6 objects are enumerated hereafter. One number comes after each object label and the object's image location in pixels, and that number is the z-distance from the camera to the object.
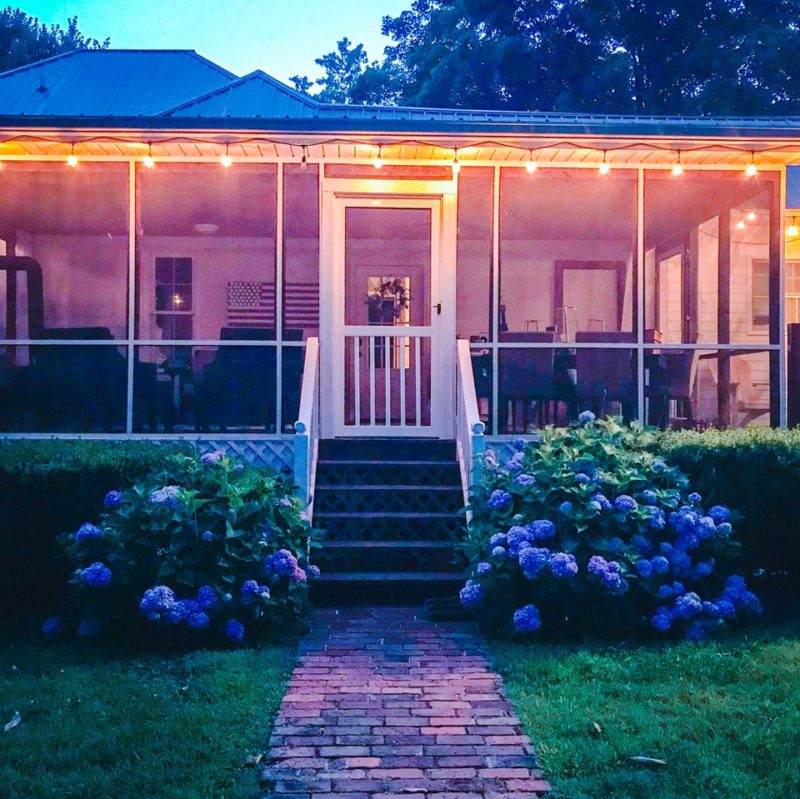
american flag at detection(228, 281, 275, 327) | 8.42
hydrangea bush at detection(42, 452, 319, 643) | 5.17
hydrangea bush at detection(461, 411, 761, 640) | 5.30
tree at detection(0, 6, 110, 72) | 28.12
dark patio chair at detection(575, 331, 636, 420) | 8.23
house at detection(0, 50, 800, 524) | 8.02
